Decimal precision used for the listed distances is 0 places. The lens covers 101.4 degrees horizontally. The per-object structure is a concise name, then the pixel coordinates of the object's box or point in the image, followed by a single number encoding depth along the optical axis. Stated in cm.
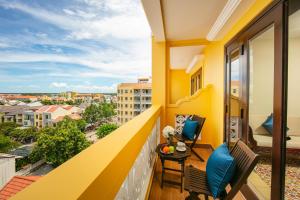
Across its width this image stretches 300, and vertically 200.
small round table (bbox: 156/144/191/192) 161
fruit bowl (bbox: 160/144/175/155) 169
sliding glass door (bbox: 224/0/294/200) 111
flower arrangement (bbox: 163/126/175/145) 192
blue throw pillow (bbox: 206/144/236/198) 106
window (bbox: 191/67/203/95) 419
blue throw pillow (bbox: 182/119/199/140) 240
